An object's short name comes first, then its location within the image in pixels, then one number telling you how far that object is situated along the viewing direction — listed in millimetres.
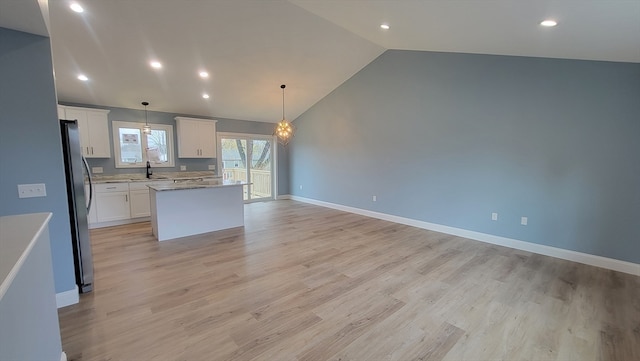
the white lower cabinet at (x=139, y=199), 5449
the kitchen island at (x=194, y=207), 4359
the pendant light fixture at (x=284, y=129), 5324
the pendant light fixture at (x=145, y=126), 5400
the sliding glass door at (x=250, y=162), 7379
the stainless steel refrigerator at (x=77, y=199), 2725
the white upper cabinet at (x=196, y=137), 6289
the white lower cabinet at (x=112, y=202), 5098
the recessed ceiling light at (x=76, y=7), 3098
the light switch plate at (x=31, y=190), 2301
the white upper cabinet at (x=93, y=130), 5070
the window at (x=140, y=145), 5699
